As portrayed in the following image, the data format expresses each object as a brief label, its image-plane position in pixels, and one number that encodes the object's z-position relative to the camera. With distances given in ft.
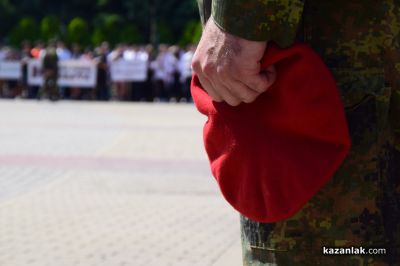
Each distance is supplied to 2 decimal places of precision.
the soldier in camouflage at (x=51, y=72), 83.25
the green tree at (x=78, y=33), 184.96
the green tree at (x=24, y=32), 188.55
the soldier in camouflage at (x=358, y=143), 7.13
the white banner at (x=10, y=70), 92.94
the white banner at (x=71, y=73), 89.35
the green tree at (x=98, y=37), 179.32
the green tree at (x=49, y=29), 192.13
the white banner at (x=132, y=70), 88.33
